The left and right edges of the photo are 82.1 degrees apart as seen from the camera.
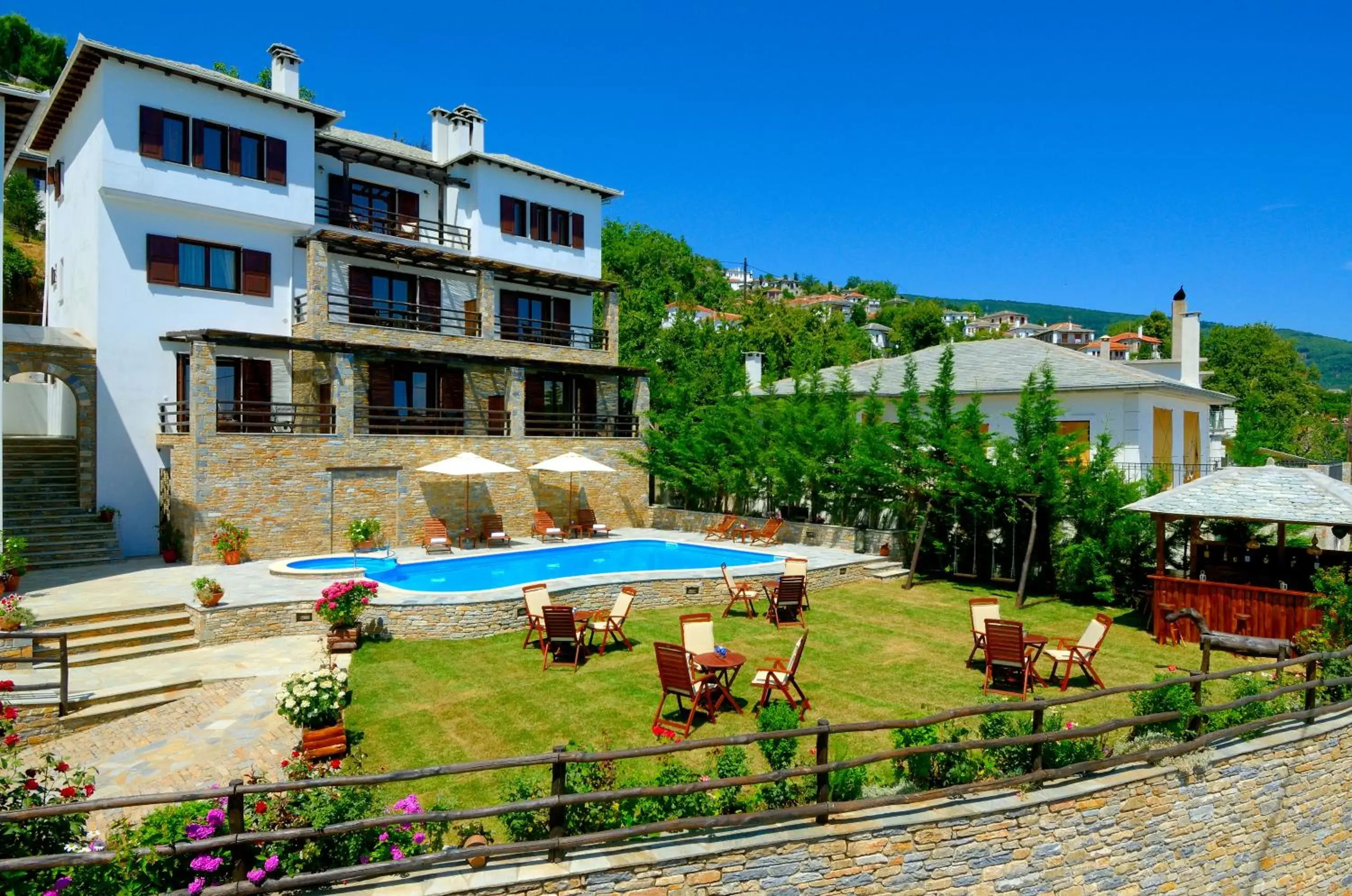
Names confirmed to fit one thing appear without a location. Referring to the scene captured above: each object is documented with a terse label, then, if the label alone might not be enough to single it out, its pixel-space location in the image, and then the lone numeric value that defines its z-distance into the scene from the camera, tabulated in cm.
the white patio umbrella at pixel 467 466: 2150
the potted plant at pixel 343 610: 1318
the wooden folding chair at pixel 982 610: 1367
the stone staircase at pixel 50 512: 1809
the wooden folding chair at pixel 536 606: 1370
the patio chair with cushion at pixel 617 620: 1355
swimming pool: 1864
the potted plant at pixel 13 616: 1152
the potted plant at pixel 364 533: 2047
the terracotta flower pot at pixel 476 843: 640
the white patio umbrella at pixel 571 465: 2384
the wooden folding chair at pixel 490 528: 2342
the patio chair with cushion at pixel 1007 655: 1127
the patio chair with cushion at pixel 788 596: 1552
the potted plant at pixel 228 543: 1867
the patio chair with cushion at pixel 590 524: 2516
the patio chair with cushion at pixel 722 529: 2472
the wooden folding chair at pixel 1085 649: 1176
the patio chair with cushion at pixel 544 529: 2453
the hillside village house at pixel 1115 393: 2095
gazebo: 1362
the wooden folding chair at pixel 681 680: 988
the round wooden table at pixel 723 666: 1029
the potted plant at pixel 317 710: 903
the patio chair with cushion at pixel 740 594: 1632
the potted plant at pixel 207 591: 1360
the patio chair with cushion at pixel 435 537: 2111
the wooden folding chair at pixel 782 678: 1038
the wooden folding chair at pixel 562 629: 1238
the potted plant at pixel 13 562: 1445
